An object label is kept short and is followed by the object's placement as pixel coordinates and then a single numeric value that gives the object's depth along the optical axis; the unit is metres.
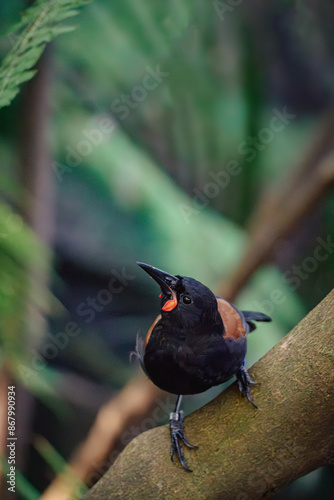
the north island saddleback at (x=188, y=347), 5.68
